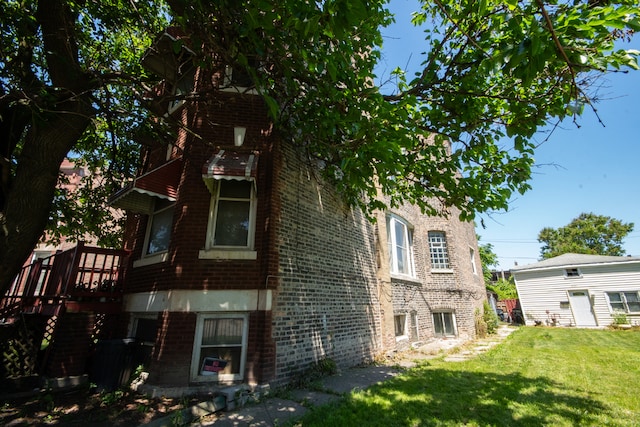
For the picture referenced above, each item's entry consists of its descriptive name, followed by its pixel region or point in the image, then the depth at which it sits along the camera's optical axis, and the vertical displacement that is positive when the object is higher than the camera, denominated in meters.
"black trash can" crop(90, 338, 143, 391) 6.08 -0.95
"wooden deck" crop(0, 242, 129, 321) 6.74 +0.55
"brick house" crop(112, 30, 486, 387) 5.89 +1.16
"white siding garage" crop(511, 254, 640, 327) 20.23 +1.47
